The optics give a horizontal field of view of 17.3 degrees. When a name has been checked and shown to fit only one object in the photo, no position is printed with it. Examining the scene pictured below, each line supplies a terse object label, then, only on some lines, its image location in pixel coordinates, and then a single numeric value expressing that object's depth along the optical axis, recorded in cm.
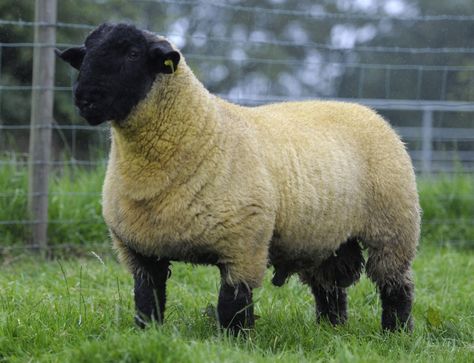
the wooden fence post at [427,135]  1951
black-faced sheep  690
